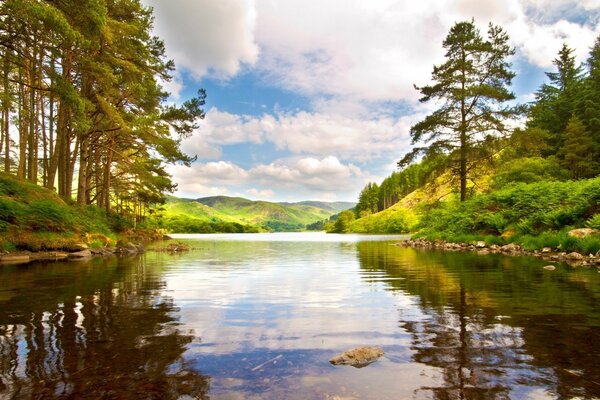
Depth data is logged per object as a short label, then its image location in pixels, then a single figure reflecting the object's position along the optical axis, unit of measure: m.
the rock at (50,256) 19.52
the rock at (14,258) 17.63
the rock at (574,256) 15.82
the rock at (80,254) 20.48
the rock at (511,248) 21.15
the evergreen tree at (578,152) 40.75
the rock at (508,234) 23.47
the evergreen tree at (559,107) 48.75
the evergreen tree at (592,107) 41.94
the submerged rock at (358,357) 4.55
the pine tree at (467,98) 29.69
